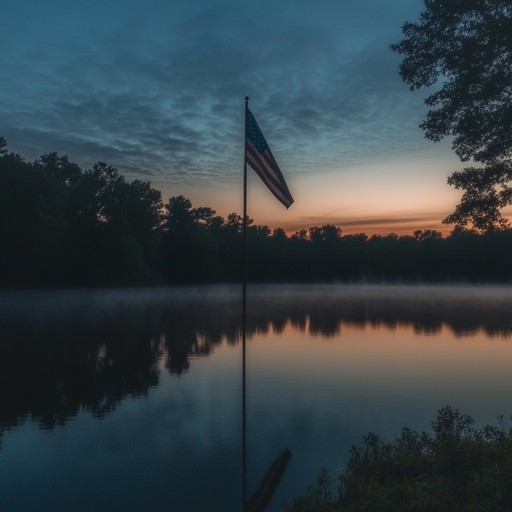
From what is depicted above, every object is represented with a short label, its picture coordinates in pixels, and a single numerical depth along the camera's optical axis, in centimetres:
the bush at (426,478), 867
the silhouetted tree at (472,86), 1894
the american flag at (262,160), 1571
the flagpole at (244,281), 1210
